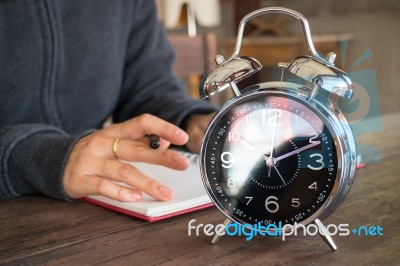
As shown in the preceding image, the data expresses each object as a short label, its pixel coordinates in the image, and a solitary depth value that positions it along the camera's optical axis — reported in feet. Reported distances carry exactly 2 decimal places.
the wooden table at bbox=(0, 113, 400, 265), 1.59
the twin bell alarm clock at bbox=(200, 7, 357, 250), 1.59
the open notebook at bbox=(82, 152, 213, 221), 2.00
